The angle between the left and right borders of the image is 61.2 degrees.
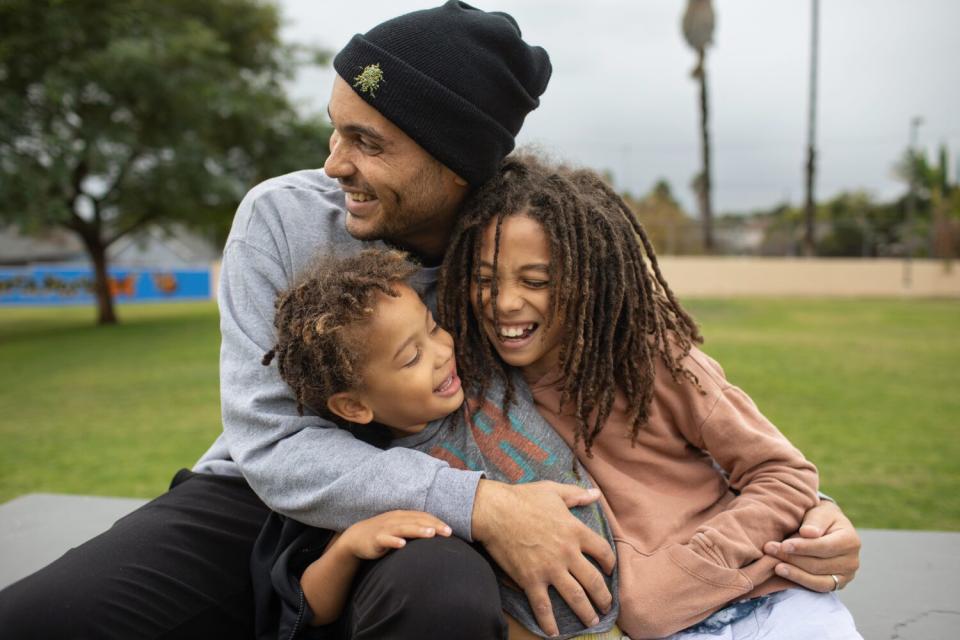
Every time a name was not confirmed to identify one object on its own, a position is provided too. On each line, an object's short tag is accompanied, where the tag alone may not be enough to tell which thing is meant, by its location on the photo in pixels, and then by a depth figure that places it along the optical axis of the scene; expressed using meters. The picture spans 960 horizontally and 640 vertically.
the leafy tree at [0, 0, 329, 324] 14.21
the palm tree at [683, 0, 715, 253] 24.69
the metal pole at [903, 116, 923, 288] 24.05
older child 1.77
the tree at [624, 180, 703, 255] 24.47
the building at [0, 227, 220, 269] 35.56
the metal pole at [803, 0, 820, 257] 24.94
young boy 1.72
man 1.61
